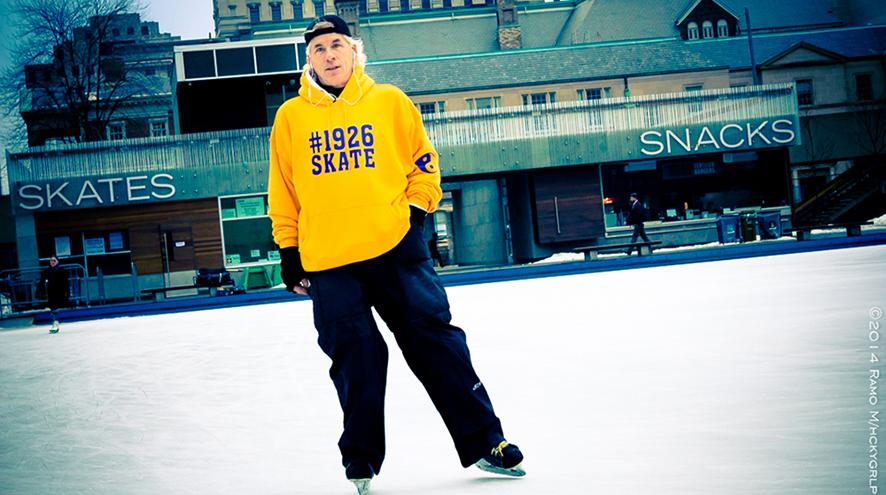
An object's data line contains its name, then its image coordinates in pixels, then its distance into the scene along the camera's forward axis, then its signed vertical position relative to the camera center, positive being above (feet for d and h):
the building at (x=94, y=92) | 134.21 +31.03
